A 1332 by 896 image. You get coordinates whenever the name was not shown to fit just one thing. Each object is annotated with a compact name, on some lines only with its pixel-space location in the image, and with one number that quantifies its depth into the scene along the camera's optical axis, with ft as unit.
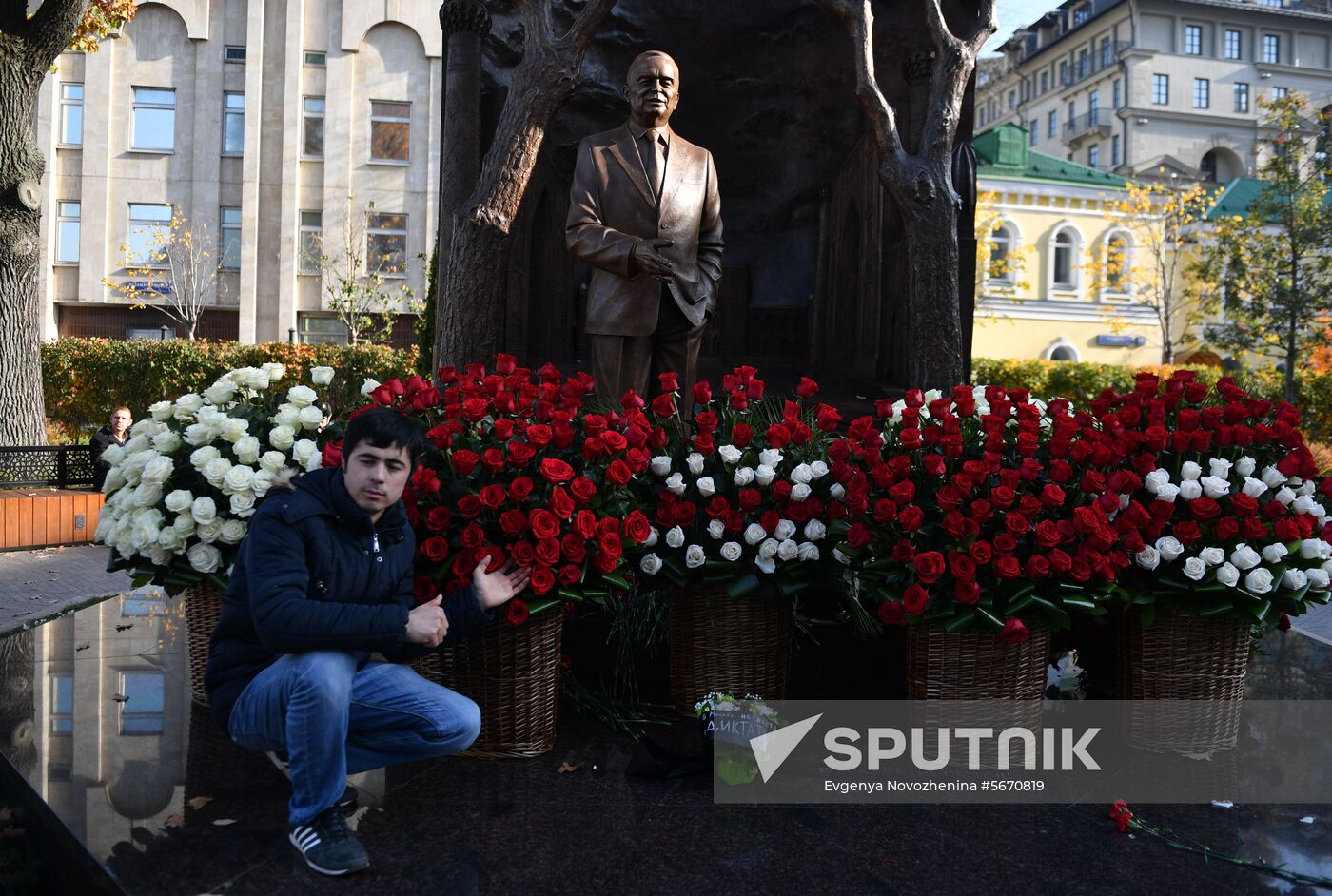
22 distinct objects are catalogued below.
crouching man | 9.74
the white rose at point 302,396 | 14.06
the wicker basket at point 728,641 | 13.89
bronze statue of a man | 18.75
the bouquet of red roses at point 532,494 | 12.06
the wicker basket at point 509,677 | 12.52
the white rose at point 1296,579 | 12.65
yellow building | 111.96
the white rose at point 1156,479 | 12.53
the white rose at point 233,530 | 13.75
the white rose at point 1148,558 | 12.38
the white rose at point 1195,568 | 12.23
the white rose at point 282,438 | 13.69
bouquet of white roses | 13.57
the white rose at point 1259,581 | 12.25
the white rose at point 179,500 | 13.56
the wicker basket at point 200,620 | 14.53
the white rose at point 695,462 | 13.51
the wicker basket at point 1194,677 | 12.96
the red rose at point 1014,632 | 12.07
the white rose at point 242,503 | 13.41
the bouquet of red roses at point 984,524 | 12.17
